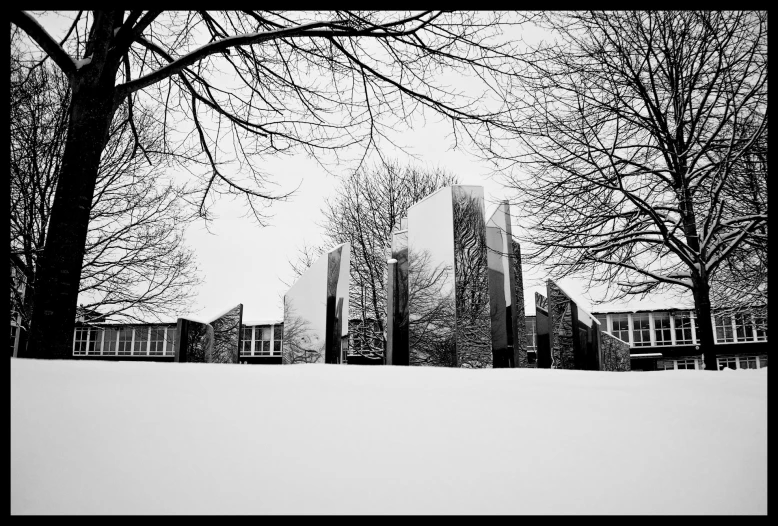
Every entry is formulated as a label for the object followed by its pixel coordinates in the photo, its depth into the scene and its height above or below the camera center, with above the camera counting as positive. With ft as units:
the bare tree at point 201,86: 15.89 +10.51
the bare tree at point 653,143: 23.30 +10.09
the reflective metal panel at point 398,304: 24.81 +2.63
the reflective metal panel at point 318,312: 28.50 +2.52
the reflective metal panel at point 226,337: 30.63 +1.28
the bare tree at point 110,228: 34.86 +9.84
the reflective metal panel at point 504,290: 23.58 +3.11
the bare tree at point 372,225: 61.26 +15.57
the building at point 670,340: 116.78 +4.58
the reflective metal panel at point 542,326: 28.19 +1.77
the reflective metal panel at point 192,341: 27.89 +0.94
